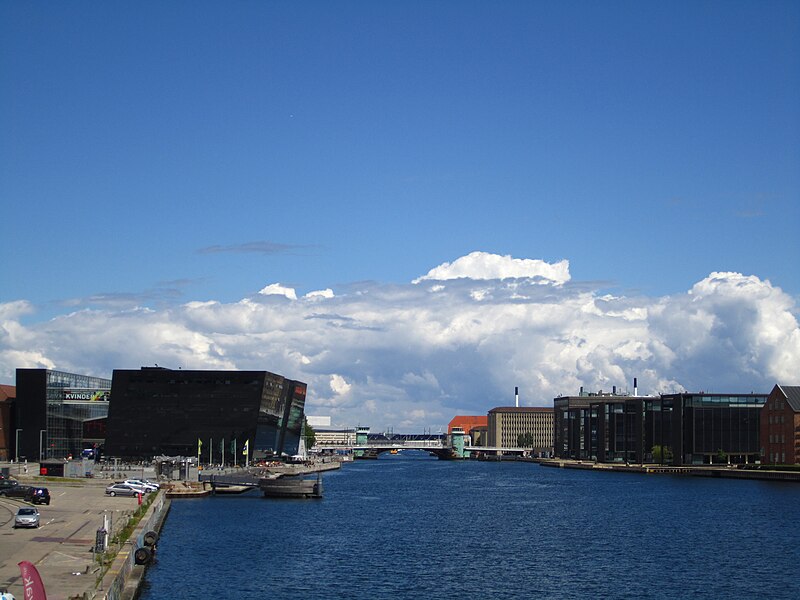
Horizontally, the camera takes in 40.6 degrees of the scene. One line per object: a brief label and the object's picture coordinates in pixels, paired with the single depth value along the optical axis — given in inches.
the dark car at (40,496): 3171.8
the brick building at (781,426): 6471.5
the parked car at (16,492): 3337.4
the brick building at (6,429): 6486.2
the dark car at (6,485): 3437.5
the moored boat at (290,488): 4576.8
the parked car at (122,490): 3863.2
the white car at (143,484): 4030.5
